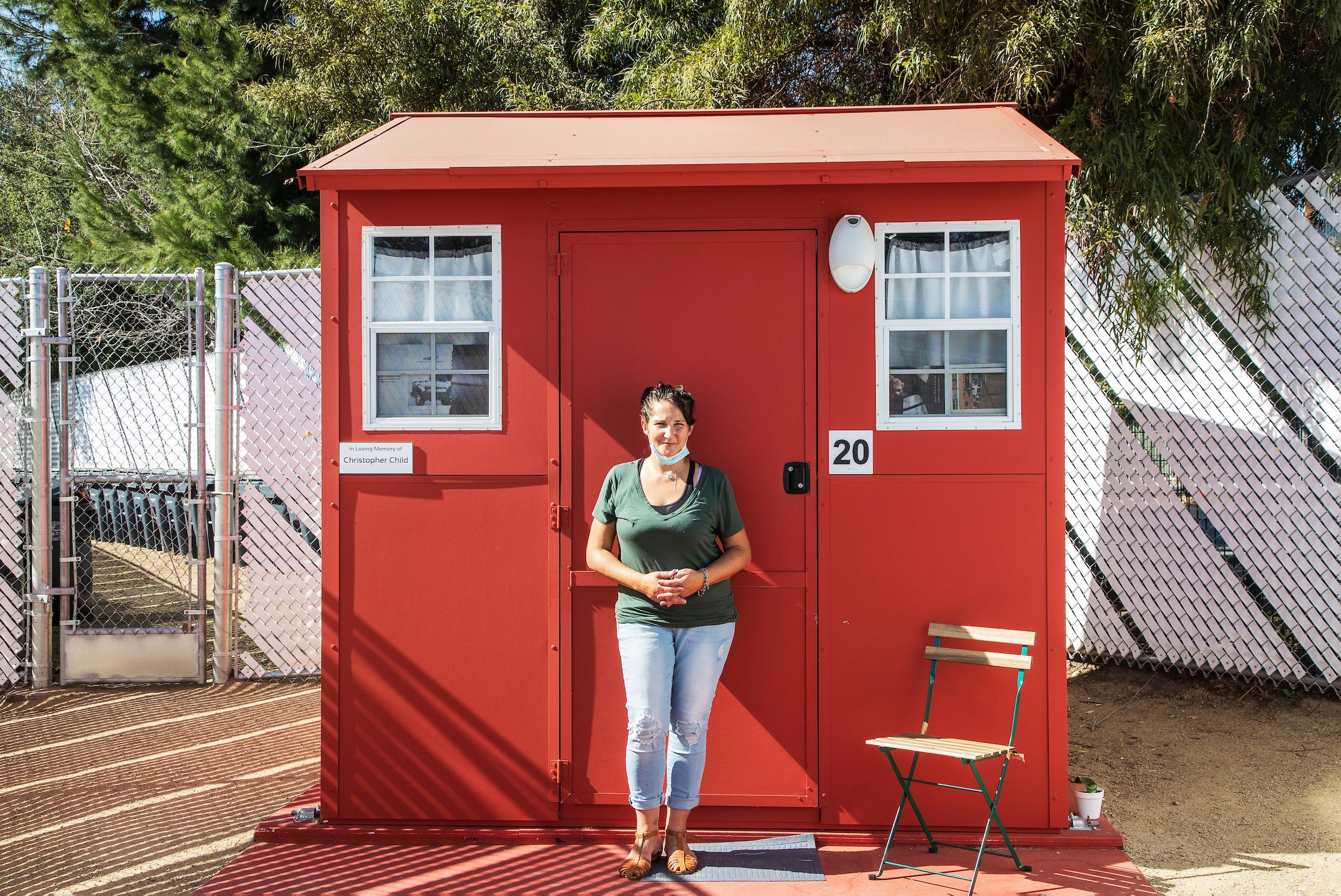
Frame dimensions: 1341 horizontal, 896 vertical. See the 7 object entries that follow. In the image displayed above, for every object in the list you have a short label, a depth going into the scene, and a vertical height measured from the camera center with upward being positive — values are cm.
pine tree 1254 +434
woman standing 364 -66
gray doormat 369 -170
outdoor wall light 394 +77
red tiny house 400 -26
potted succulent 403 -154
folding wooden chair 355 -117
